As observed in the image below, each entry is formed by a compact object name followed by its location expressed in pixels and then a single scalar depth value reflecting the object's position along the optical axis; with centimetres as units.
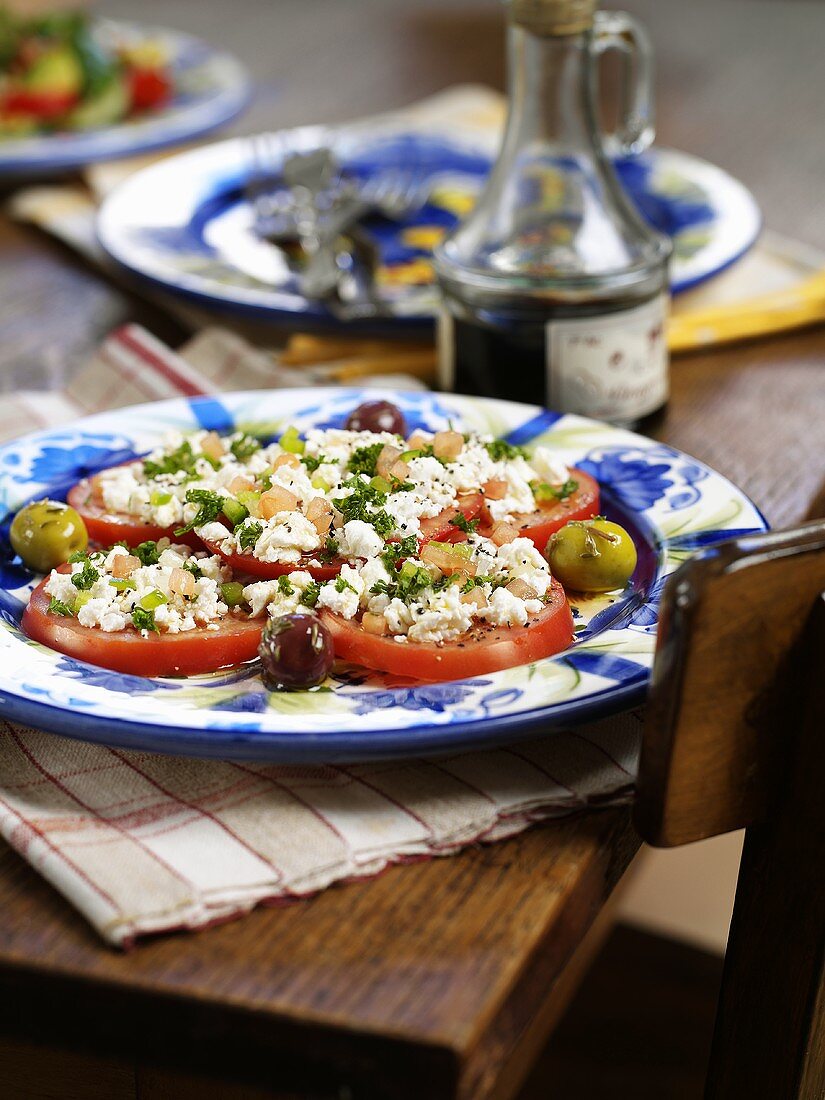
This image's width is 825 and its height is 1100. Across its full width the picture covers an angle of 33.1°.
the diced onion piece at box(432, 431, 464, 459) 106
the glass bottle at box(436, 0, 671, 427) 130
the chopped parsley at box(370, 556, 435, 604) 88
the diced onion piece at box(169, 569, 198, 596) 91
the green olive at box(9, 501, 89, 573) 102
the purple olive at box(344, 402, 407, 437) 118
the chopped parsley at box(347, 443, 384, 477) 104
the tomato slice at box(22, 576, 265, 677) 88
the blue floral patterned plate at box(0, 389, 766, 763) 78
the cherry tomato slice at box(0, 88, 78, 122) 228
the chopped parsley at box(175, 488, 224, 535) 98
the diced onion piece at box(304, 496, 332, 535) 96
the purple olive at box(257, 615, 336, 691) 84
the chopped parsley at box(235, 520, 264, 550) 95
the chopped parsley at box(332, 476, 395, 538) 94
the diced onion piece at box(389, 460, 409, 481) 102
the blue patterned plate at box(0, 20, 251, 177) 214
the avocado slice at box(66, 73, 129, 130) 230
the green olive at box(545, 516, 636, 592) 97
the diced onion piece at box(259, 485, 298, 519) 97
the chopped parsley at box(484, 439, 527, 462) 108
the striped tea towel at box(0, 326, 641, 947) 75
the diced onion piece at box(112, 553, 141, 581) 94
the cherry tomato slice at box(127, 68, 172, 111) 239
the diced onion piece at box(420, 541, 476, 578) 92
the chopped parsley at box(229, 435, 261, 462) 110
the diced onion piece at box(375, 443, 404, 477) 104
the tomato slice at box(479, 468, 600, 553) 102
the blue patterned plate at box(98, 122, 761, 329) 166
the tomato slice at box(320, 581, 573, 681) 85
